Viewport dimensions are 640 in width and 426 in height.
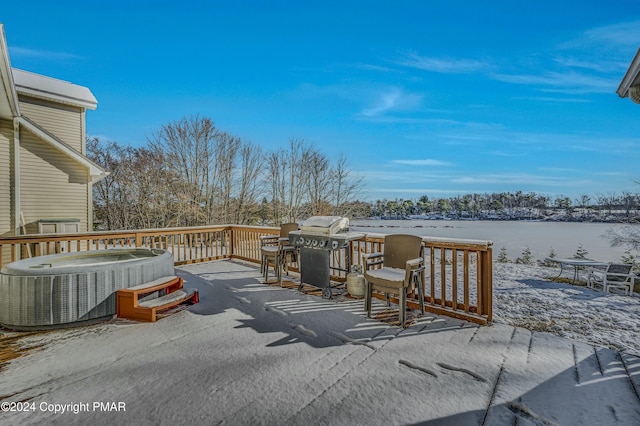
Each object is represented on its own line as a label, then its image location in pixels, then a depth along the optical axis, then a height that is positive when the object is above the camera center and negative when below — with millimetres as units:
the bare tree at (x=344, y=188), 17172 +1336
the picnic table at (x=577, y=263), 7754 -1400
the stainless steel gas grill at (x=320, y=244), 4195 -479
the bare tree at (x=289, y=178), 17516 +1960
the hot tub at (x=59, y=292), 3082 -882
